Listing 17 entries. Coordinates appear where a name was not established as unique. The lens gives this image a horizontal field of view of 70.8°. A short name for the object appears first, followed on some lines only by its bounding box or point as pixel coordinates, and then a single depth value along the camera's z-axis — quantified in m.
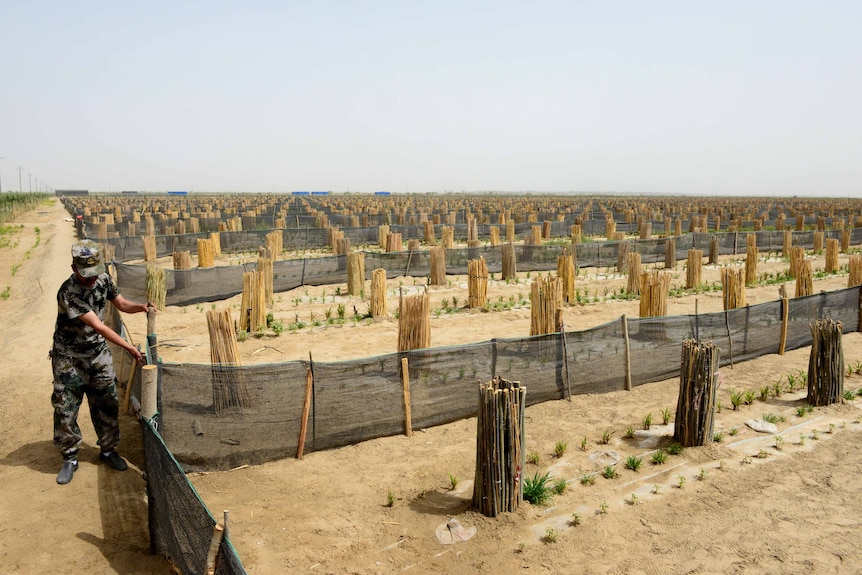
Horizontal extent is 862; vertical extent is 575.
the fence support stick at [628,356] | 7.66
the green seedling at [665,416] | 6.93
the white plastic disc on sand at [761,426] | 6.72
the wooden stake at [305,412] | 5.79
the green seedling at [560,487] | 5.38
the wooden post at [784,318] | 9.34
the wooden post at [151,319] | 5.21
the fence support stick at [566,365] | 7.38
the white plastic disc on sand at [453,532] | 4.67
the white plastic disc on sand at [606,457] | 6.02
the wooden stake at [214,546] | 2.96
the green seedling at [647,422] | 6.77
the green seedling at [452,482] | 5.46
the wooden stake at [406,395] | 6.30
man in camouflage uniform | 4.91
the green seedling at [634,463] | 5.84
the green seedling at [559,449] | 6.12
